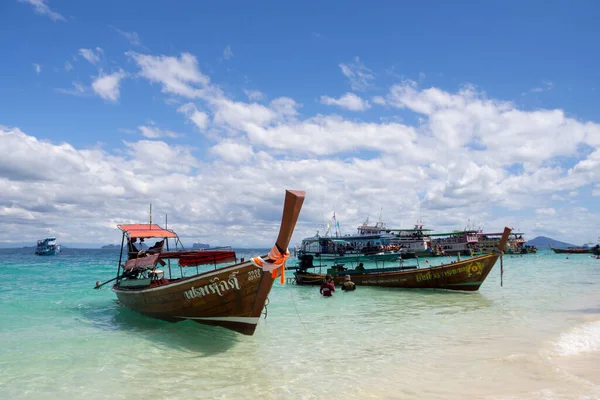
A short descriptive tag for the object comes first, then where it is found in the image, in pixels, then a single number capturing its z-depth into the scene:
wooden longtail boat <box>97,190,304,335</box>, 9.79
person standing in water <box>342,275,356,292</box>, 25.12
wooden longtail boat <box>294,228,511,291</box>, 22.89
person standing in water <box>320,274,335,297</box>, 23.41
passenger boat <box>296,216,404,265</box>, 69.00
